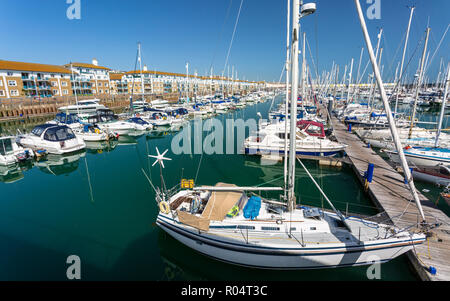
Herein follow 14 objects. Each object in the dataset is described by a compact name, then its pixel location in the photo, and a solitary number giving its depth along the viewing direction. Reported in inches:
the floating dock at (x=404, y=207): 351.3
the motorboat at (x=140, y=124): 1603.1
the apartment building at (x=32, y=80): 2252.7
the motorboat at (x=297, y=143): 932.0
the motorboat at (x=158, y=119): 1765.1
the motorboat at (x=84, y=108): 2047.0
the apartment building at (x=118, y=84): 3930.4
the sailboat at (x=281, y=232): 345.7
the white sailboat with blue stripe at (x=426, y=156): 741.3
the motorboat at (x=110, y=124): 1521.7
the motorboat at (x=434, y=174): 640.4
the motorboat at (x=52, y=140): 1050.1
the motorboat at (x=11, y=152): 917.8
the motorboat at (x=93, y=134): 1323.8
